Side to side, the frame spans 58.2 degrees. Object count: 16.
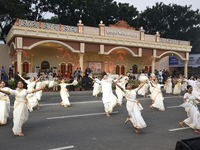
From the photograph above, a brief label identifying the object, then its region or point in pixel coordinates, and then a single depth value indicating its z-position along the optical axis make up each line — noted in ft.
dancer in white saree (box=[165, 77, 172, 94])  56.29
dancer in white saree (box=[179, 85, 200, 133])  18.62
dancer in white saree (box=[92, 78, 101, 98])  46.23
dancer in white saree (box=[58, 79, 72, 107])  31.63
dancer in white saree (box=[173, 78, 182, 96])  50.70
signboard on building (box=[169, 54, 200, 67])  113.39
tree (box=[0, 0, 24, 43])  82.89
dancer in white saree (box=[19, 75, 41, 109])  28.68
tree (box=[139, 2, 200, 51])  149.28
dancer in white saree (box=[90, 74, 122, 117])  25.55
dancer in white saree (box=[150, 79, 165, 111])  29.45
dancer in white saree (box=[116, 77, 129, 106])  34.44
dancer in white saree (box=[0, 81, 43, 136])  17.12
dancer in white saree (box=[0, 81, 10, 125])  20.53
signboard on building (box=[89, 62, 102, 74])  89.36
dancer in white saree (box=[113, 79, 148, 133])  17.94
